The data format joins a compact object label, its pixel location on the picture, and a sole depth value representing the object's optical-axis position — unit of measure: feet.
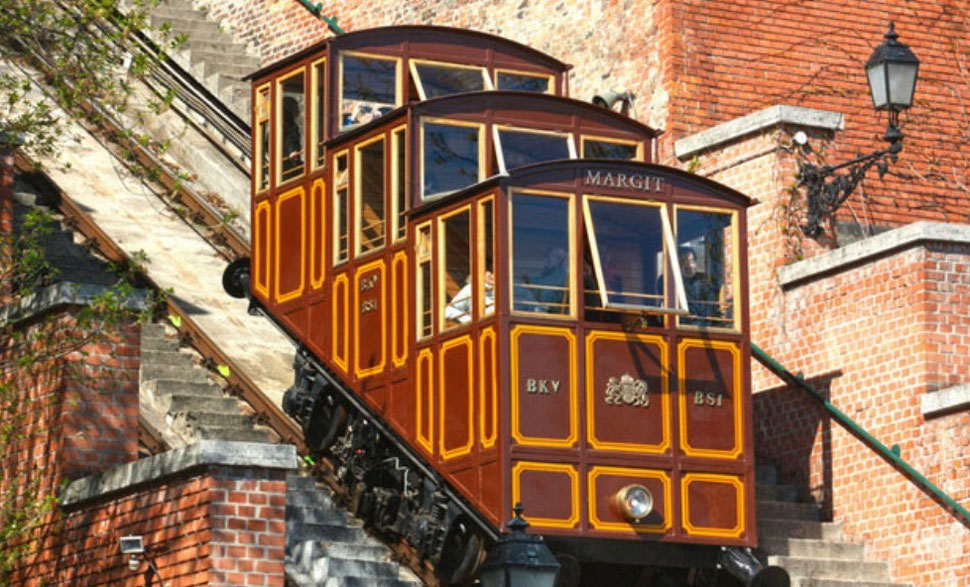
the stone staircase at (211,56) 99.40
